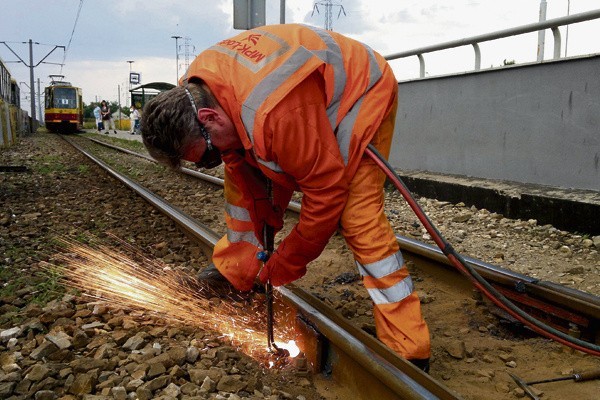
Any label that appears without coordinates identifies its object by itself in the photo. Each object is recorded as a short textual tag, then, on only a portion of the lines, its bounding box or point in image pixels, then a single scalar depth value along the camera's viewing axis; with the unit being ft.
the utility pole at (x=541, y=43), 18.60
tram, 111.45
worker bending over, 7.34
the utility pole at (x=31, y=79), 120.37
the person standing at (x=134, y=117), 93.74
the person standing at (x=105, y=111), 116.09
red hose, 7.79
